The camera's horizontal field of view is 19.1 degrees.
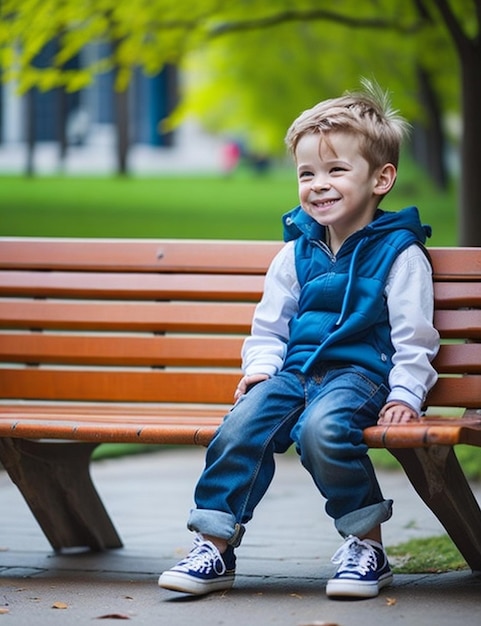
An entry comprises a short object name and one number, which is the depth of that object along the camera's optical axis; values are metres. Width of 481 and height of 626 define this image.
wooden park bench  4.64
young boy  4.04
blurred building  50.52
